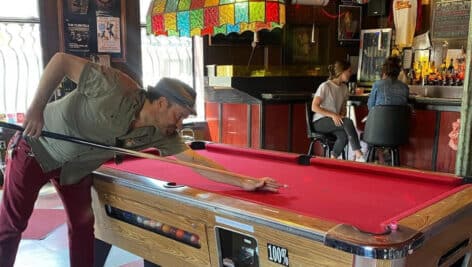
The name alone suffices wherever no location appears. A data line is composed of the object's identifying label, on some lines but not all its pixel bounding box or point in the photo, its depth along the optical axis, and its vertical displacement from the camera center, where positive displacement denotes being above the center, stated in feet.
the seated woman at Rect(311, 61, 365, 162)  15.23 -1.67
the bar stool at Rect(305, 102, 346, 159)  15.64 -2.56
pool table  4.60 -1.81
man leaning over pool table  6.39 -1.10
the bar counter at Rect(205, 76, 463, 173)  15.58 -2.14
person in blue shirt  14.89 -0.87
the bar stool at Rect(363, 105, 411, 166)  14.43 -2.06
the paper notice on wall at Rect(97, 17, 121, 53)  16.63 +0.97
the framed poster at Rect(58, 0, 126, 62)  15.93 +1.20
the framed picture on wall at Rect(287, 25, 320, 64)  23.15 +0.92
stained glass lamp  12.16 +1.34
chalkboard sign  20.97 +2.07
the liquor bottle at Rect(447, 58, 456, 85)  20.06 -0.47
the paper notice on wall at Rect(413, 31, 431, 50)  22.67 +1.06
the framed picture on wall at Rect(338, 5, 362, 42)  24.86 +2.18
